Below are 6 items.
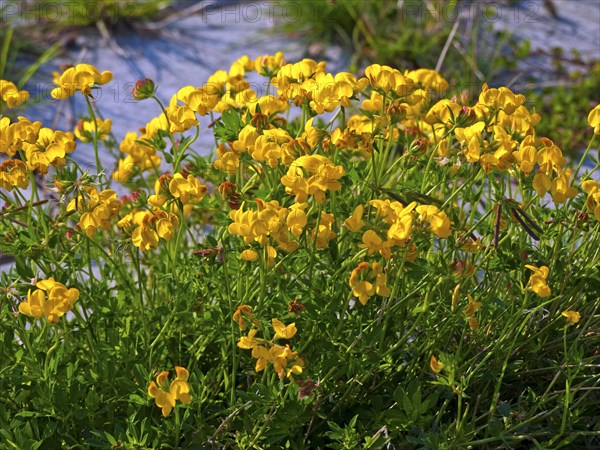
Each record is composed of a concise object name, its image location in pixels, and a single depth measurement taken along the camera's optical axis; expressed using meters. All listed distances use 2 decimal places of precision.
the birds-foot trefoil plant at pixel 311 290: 0.74
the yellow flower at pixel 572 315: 0.76
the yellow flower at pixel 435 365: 0.75
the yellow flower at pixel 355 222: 0.71
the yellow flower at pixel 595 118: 0.78
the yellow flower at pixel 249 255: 0.74
